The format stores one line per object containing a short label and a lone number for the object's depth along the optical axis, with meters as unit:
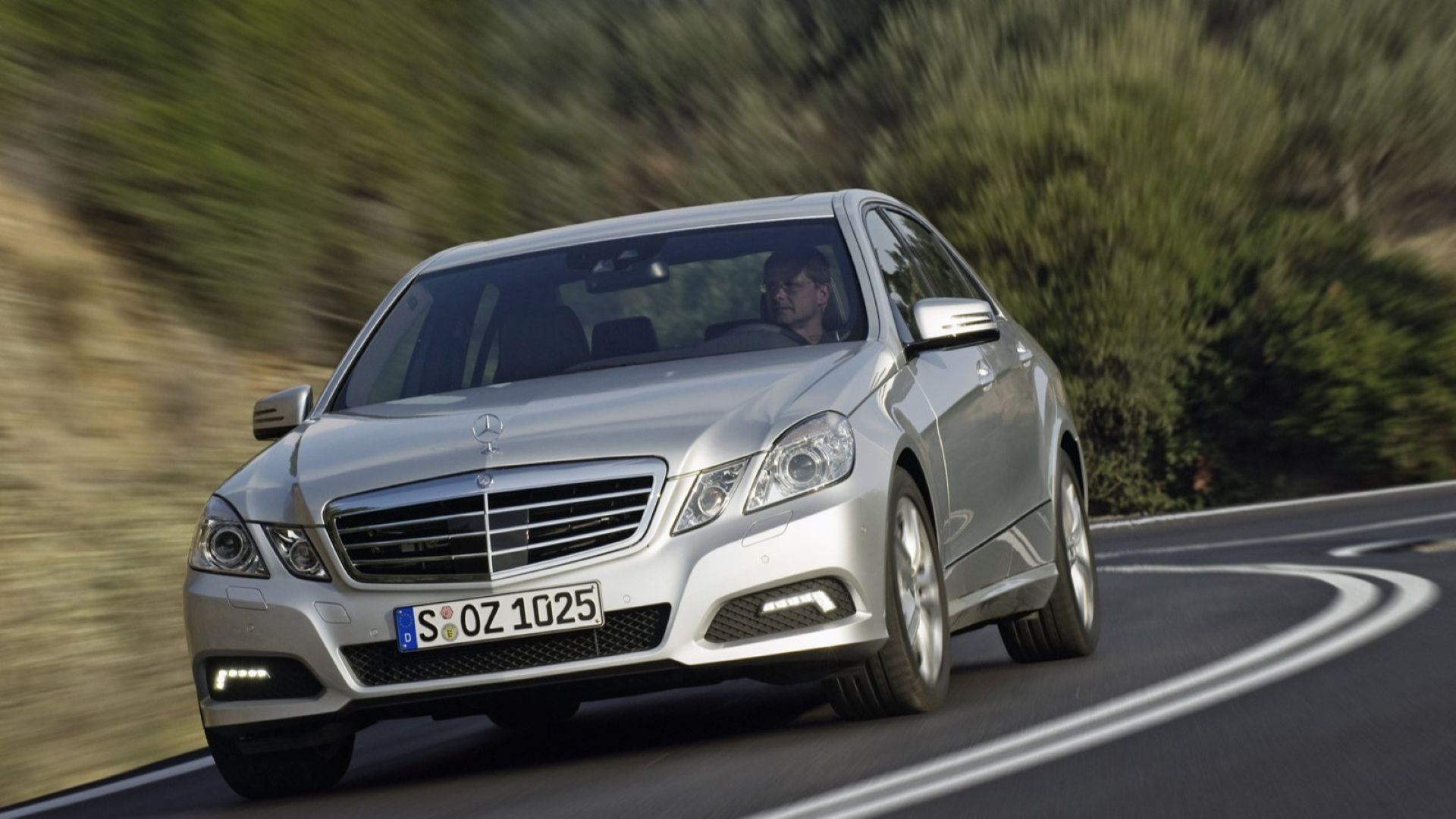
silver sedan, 13.70
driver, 16.25
